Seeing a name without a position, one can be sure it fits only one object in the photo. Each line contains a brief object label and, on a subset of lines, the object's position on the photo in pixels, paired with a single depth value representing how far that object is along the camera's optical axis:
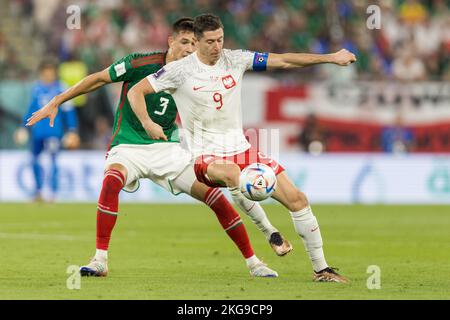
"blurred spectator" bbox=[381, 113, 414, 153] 24.64
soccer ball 9.36
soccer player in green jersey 10.50
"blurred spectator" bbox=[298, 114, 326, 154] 24.19
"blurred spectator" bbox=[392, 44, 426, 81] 25.77
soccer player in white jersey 9.77
